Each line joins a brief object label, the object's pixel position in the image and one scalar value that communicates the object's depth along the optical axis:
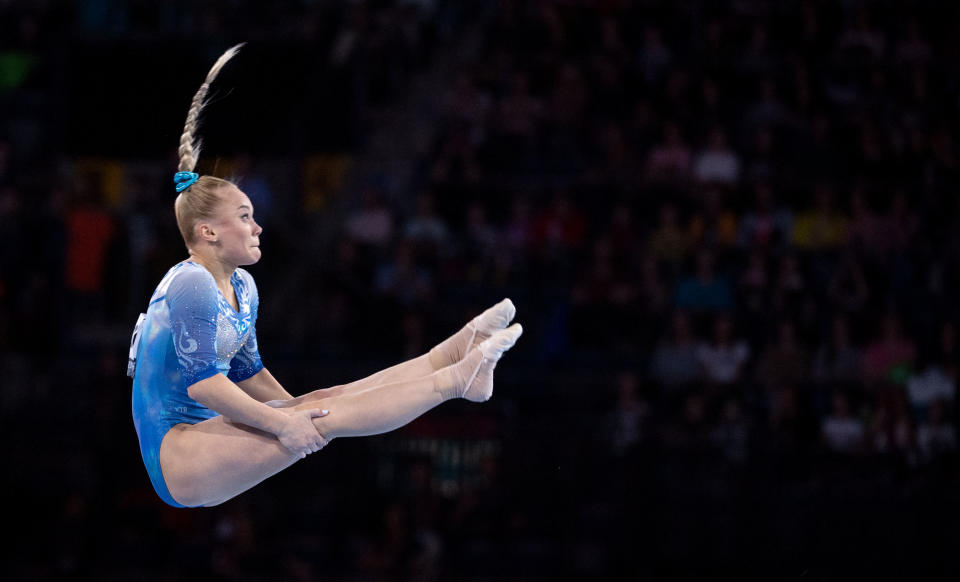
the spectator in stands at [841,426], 17.11
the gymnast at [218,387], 9.34
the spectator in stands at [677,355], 17.95
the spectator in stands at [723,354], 17.91
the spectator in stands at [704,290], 19.00
